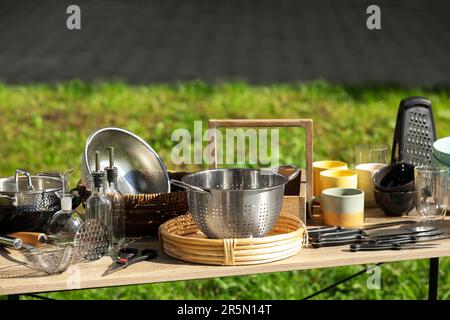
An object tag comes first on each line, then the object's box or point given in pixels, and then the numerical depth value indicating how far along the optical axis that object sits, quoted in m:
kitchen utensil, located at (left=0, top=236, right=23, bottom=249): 3.22
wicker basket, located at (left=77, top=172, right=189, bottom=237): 3.45
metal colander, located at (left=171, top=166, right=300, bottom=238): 3.12
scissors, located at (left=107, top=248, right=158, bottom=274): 3.13
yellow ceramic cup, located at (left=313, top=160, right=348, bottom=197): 3.96
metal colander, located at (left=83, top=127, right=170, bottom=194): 3.71
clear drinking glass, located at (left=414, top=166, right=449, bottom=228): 3.57
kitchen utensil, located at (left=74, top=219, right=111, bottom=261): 3.17
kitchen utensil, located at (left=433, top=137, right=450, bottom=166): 3.70
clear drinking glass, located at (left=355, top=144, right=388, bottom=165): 4.09
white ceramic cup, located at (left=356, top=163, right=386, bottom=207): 3.92
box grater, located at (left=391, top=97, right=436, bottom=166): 4.01
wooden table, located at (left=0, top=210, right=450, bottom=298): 2.99
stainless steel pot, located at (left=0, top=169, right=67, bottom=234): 3.37
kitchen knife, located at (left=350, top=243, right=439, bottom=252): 3.29
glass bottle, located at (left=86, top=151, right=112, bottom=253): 3.29
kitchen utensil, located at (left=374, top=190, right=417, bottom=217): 3.70
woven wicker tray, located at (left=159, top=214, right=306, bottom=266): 3.12
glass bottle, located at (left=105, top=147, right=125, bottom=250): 3.35
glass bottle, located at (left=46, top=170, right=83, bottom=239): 3.31
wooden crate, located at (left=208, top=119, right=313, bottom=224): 3.54
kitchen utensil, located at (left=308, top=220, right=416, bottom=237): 3.44
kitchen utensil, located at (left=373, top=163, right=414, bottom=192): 3.85
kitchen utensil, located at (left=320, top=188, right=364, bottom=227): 3.55
